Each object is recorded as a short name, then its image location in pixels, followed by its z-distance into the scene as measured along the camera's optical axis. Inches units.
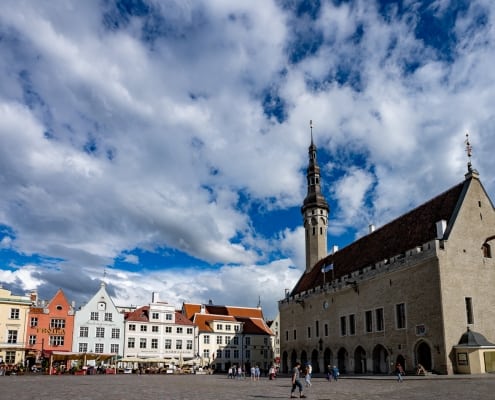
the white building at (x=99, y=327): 2181.3
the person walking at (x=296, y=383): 715.7
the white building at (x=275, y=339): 2750.5
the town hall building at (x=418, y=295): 1273.4
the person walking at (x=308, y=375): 932.6
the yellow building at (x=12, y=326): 1974.7
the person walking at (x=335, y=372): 1257.6
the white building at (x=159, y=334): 2301.9
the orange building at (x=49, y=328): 2039.9
